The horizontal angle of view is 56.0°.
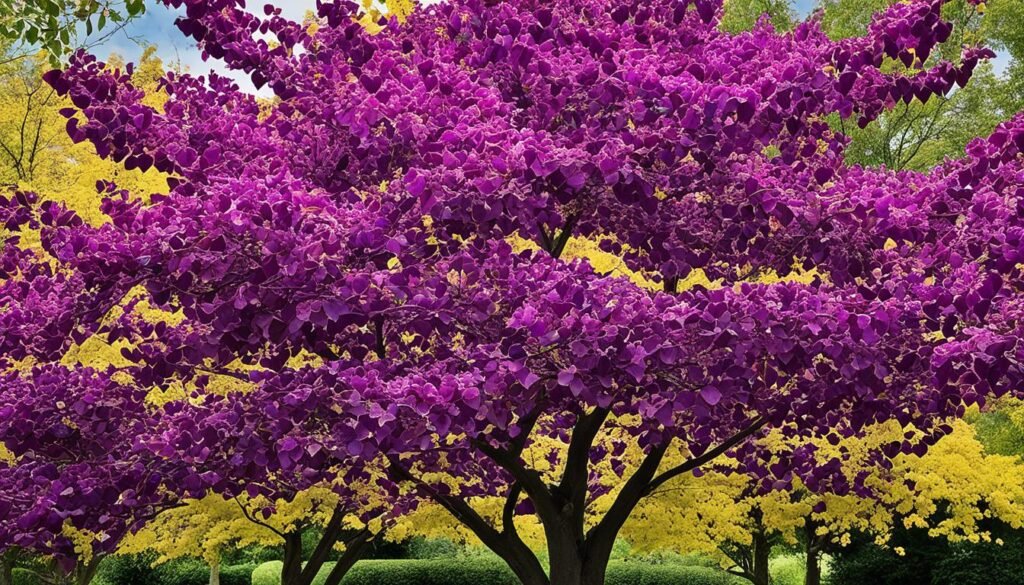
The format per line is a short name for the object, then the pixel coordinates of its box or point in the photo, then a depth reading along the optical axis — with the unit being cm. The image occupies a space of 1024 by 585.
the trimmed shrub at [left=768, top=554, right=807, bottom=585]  3080
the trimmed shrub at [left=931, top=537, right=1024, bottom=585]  1825
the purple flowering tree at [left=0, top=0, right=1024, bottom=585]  454
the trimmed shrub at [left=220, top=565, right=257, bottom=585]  2875
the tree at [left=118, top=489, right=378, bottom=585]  1166
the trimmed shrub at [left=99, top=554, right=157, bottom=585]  2862
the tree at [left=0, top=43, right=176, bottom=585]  580
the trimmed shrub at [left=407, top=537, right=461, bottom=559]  2908
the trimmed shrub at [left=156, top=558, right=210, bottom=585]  2866
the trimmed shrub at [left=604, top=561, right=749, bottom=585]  2139
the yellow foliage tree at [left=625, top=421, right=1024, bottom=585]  1126
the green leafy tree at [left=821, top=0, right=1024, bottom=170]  2233
